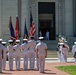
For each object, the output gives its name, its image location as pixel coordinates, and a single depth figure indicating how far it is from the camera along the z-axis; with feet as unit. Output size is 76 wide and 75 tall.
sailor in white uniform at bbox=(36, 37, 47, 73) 61.05
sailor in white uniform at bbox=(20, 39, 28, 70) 67.21
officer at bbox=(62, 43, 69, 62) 87.04
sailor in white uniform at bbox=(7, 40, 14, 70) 66.90
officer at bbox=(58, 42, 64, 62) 87.45
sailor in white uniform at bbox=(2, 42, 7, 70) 67.52
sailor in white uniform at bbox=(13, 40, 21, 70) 67.67
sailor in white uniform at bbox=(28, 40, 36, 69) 66.26
